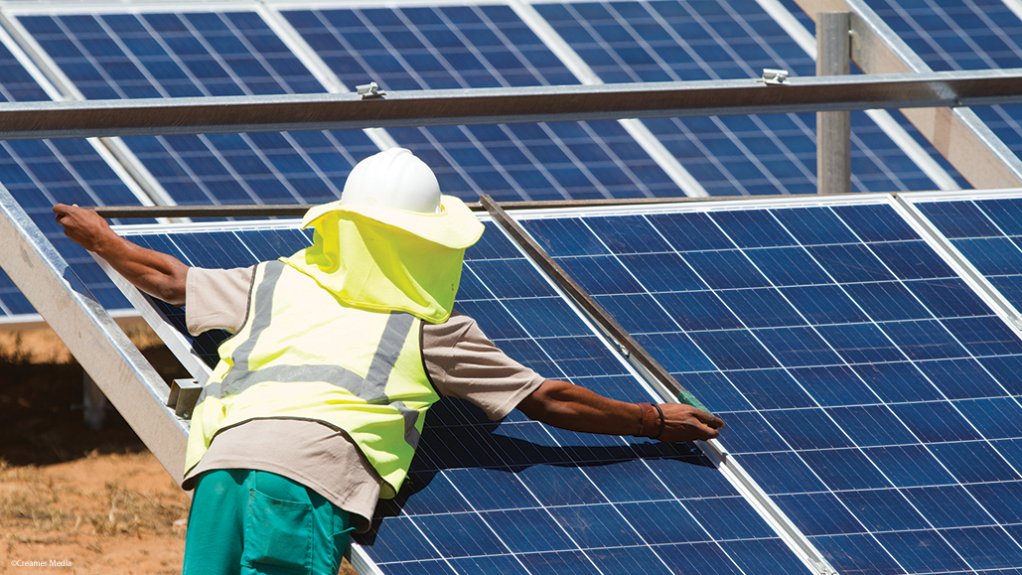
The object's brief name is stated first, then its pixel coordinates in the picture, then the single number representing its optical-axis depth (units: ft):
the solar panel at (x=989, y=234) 53.78
